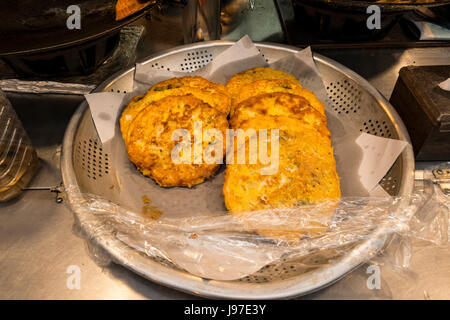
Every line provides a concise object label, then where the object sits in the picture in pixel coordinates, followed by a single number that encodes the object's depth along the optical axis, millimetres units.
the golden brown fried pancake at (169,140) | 391
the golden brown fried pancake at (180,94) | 417
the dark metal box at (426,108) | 402
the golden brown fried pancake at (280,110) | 398
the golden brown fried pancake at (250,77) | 442
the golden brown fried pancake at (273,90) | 427
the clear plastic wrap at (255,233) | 338
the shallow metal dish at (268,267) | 320
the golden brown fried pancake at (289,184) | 351
